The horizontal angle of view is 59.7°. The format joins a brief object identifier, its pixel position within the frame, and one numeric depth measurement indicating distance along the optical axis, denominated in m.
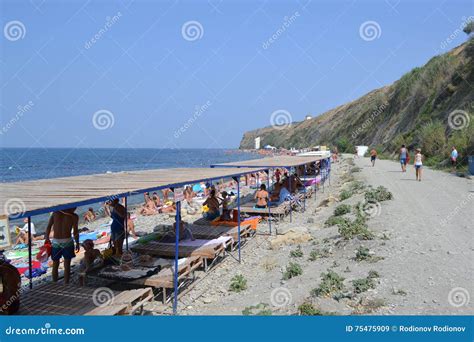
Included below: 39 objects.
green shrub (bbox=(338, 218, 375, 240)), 9.42
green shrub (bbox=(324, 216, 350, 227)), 11.93
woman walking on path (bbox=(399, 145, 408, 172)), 23.23
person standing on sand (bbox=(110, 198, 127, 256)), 8.89
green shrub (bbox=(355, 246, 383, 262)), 8.04
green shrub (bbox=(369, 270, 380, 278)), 7.04
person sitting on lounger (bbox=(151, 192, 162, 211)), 22.04
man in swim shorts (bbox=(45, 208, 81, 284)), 6.91
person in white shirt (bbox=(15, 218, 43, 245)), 14.98
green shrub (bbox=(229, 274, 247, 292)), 8.11
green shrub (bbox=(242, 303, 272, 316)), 6.28
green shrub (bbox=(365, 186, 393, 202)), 13.70
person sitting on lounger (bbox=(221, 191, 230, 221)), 12.73
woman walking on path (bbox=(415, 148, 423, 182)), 18.41
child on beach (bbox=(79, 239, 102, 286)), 7.88
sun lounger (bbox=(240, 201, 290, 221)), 14.25
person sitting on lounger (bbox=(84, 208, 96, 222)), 20.78
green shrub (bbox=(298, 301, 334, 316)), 5.79
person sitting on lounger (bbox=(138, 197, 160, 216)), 19.73
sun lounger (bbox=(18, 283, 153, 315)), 5.53
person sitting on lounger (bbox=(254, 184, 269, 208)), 14.71
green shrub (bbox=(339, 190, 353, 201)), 16.50
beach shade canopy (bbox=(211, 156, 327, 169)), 14.30
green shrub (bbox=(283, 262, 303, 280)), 8.20
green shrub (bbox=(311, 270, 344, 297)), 6.69
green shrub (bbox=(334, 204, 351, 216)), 13.26
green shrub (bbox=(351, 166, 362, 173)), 27.42
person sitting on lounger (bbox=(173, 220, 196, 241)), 10.34
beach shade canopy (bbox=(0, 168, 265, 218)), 4.57
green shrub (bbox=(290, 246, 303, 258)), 9.68
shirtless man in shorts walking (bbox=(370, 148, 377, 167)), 30.85
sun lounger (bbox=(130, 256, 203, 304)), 7.29
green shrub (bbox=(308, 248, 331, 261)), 9.06
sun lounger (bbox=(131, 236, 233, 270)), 9.06
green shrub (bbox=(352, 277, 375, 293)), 6.52
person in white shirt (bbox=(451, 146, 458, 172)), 21.80
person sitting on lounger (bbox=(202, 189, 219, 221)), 12.84
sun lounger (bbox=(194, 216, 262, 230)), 12.22
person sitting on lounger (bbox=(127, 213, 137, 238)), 10.87
